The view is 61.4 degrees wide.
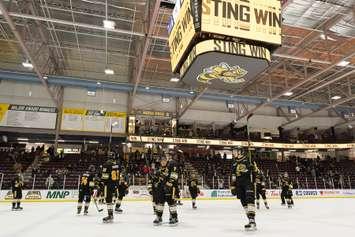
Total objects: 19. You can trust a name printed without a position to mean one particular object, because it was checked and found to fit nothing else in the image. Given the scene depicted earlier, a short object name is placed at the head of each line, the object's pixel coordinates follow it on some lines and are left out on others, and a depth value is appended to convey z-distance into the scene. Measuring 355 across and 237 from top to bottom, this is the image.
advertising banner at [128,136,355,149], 24.31
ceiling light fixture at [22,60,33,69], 16.73
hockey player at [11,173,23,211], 10.28
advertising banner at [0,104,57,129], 21.81
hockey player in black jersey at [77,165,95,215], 8.88
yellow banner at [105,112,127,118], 24.39
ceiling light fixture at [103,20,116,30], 12.72
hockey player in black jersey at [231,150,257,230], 6.18
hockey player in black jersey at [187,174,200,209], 11.49
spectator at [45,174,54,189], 15.86
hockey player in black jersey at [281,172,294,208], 11.77
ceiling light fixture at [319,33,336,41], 14.32
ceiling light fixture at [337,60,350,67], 15.61
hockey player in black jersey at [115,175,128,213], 9.33
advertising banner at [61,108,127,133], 23.27
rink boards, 15.08
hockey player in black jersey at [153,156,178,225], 6.64
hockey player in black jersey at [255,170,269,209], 11.24
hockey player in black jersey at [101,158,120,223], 6.92
